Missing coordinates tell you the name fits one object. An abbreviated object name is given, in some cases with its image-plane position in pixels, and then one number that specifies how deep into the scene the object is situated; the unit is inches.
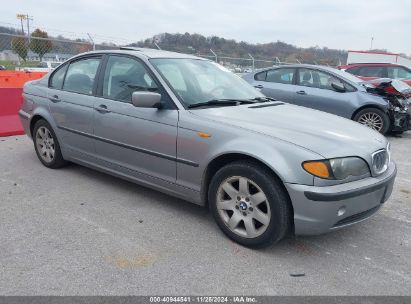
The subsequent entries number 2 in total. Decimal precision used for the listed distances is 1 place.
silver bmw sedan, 119.9
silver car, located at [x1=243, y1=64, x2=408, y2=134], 321.1
